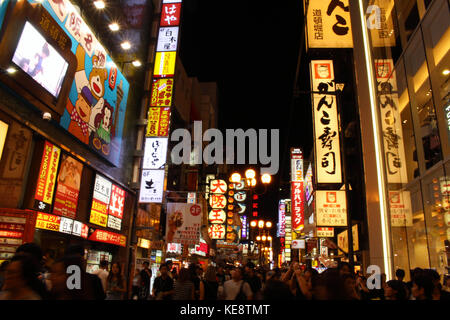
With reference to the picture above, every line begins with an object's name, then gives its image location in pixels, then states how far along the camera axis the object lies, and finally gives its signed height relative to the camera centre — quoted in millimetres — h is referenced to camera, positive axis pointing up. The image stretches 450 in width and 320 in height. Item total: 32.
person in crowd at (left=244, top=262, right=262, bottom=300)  11156 -354
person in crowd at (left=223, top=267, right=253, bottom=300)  6598 -446
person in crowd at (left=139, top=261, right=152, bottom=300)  11468 -713
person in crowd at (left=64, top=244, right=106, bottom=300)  4936 -273
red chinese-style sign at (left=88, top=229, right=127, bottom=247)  16016 +1086
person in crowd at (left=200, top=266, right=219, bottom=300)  8852 -559
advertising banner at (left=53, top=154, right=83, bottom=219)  13305 +2729
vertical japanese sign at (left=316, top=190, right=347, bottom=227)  16656 +2792
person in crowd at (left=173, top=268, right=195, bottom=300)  7645 -504
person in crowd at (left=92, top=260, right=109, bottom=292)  8575 -342
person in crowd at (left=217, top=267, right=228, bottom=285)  16047 -475
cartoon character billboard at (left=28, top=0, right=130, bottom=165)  13773 +7541
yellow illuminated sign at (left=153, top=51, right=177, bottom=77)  20141 +11052
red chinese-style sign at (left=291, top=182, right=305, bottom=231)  36406 +6062
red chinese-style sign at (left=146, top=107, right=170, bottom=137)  19359 +7433
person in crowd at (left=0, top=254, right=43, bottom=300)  3834 -266
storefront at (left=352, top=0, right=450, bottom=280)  9211 +4492
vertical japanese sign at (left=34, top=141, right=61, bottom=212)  11856 +2689
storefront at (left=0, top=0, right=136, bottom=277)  10422 +4704
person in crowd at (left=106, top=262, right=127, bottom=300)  8492 -556
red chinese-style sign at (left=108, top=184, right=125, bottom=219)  18427 +3067
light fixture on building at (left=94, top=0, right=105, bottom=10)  16172 +11356
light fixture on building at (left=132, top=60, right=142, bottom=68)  20047 +10913
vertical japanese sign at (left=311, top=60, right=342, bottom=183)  16703 +6435
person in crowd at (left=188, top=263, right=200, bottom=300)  8449 -370
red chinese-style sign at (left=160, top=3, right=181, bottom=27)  21344 +14694
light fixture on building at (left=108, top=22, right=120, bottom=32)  17797 +11464
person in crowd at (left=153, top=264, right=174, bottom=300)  8741 -600
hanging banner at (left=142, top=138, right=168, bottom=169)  18953 +5504
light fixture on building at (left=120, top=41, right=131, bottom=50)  19142 +11363
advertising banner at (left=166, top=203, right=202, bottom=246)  12977 +1435
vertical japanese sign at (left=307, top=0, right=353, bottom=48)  16359 +11223
